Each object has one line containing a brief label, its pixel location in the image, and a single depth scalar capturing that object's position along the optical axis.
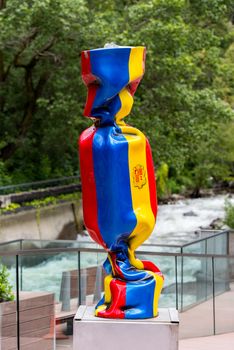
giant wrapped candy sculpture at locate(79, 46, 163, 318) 7.53
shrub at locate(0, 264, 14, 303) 8.50
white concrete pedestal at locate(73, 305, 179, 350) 7.48
